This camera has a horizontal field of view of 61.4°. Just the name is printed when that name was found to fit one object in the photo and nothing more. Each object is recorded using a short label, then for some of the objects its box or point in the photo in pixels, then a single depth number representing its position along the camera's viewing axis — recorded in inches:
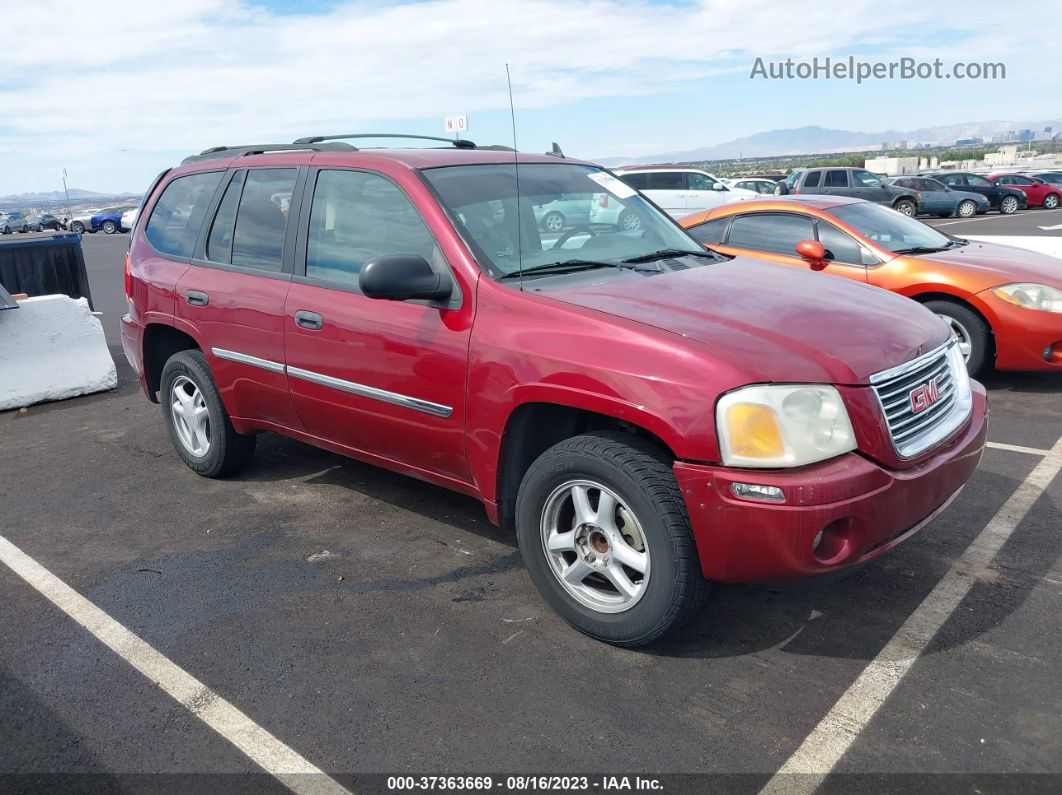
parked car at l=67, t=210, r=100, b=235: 1868.1
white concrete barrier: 288.0
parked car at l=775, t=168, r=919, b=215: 1005.8
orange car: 254.7
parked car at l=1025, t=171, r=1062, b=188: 1323.0
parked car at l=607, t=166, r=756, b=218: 895.7
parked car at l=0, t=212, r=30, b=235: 2093.9
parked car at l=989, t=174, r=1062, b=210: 1277.1
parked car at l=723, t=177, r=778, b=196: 1170.0
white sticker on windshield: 182.1
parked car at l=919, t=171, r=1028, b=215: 1221.1
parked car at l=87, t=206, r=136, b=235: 1822.1
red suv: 114.8
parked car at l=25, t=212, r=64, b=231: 2089.1
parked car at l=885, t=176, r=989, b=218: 1134.4
